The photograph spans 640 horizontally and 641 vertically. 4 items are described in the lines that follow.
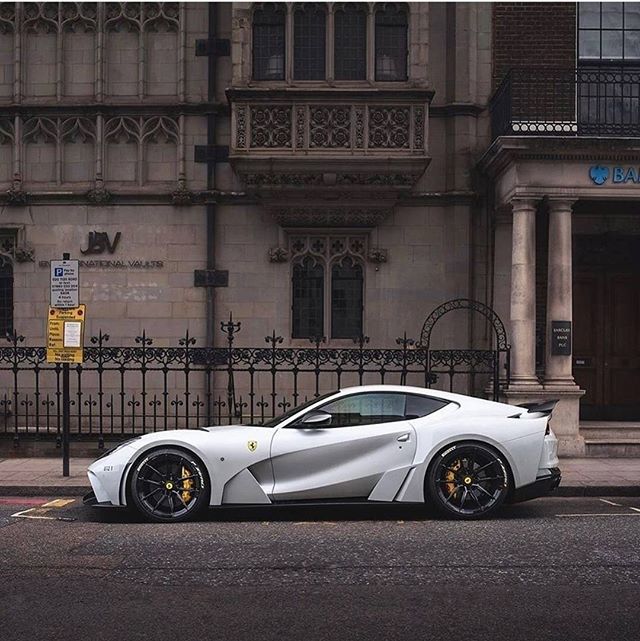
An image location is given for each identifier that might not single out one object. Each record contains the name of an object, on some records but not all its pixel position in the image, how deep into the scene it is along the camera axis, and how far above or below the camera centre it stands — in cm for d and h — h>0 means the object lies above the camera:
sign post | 1146 -1
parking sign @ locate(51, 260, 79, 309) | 1143 +48
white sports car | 864 -132
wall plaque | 1345 -17
